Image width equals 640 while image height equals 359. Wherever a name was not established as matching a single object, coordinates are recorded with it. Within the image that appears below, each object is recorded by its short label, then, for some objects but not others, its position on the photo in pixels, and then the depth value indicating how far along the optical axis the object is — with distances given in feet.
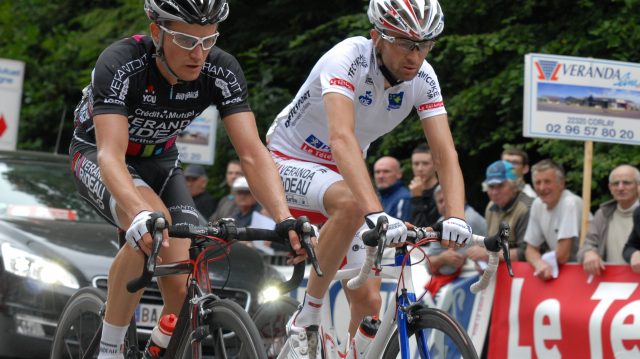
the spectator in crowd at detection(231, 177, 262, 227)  79.94
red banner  54.08
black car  53.06
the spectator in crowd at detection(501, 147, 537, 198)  66.85
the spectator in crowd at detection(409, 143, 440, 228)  66.95
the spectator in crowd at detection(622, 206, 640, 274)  53.88
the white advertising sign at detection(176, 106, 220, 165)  101.50
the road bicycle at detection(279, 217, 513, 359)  33.30
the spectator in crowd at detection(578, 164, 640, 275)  57.26
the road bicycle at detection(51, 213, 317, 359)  31.53
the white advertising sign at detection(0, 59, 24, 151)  117.70
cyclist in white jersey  37.01
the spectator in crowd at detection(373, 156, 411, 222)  66.74
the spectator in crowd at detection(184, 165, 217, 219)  88.17
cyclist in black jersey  34.47
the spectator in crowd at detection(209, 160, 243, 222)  84.28
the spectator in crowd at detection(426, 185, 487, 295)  60.29
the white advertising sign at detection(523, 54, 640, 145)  66.23
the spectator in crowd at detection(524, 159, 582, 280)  58.80
